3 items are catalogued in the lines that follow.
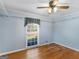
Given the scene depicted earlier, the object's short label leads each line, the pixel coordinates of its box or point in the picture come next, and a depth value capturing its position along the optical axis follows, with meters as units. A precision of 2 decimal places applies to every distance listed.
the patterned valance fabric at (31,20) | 2.52
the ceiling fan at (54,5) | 1.43
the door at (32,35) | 2.61
